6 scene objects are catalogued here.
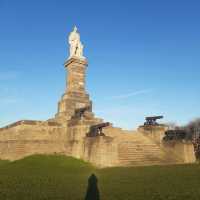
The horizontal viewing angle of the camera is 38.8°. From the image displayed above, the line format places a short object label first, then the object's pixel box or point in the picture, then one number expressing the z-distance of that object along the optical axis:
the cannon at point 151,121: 26.89
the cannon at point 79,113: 25.45
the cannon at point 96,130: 21.40
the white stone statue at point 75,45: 31.27
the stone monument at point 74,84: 28.62
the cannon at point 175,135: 23.51
